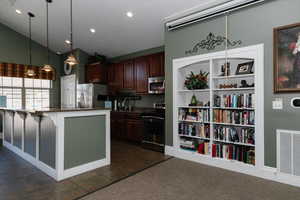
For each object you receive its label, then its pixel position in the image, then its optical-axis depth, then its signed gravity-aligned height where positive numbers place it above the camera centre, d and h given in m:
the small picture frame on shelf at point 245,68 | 2.96 +0.58
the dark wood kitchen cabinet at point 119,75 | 5.69 +0.86
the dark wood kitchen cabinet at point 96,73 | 5.98 +0.97
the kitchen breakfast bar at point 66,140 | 2.56 -0.69
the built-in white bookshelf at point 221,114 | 2.75 -0.25
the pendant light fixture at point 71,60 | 3.17 +0.75
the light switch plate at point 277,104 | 2.54 -0.06
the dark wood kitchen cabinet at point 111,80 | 5.94 +0.72
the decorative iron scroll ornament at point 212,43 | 3.00 +1.08
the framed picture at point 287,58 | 2.42 +0.61
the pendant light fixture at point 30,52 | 4.41 +1.73
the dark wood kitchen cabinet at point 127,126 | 4.64 -0.77
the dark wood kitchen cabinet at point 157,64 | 4.61 +1.00
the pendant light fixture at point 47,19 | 3.88 +2.26
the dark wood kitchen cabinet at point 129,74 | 5.38 +0.82
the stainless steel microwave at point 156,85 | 4.58 +0.42
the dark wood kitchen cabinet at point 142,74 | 5.00 +0.80
